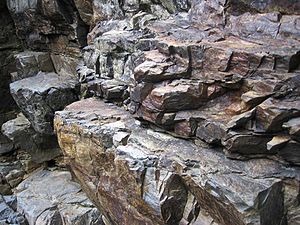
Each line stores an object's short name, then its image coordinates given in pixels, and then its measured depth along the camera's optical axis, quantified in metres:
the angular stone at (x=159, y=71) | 7.17
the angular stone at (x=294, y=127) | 5.30
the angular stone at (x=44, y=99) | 13.20
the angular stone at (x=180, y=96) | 6.78
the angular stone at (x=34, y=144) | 14.36
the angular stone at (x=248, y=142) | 5.88
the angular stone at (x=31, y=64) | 16.05
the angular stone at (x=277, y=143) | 5.52
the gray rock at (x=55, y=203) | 10.53
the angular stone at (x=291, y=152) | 5.46
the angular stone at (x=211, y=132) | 6.21
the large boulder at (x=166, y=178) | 5.55
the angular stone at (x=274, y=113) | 5.51
